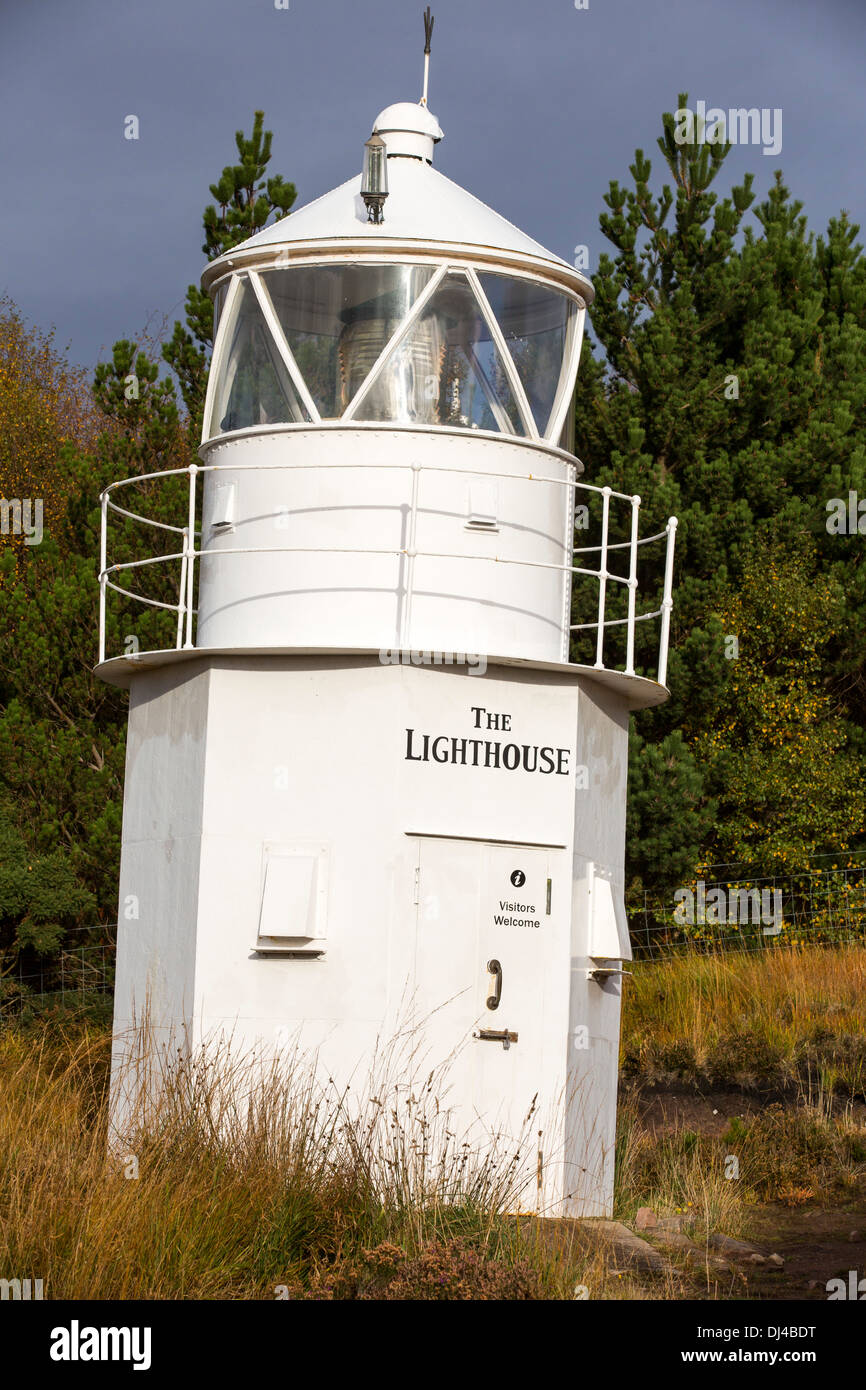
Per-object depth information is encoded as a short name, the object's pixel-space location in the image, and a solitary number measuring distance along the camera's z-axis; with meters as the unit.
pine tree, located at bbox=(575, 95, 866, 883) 23.02
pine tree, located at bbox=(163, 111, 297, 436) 21.25
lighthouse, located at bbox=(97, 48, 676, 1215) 11.43
